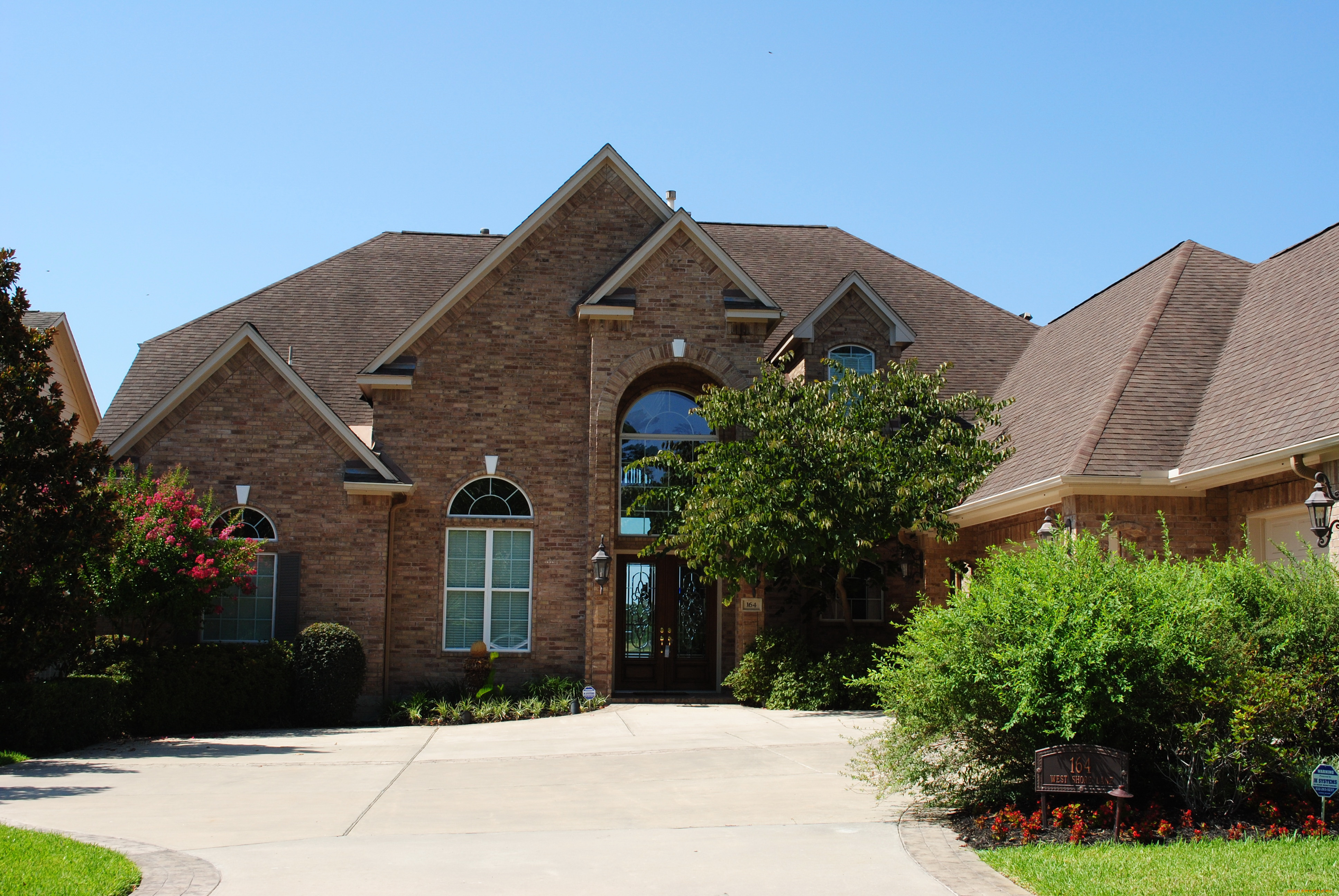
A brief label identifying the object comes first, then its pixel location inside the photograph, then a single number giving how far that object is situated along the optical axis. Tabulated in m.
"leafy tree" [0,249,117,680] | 13.20
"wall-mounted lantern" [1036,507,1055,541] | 13.33
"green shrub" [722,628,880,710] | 17.58
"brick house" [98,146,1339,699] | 18.31
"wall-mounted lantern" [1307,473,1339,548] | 11.38
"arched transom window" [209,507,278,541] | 18.38
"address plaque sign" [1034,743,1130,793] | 7.95
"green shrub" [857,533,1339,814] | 8.22
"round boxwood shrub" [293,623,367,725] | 17.03
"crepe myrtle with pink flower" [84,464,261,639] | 15.51
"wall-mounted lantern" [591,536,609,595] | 18.78
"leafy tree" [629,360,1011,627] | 16.66
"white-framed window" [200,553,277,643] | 18.27
